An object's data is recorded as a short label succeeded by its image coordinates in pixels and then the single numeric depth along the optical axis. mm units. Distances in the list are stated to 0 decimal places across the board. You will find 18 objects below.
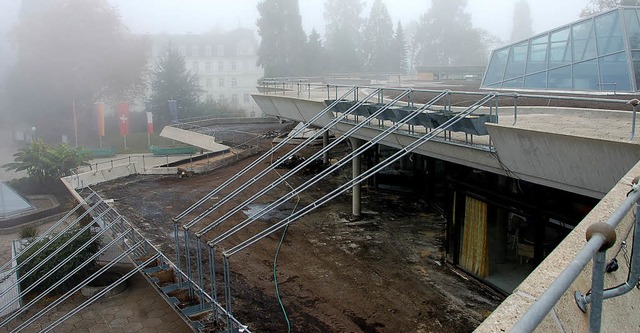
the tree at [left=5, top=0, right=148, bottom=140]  46875
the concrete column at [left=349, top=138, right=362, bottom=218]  15073
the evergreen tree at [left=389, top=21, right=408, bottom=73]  60750
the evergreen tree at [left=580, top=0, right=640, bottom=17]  34906
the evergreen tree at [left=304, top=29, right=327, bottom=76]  54803
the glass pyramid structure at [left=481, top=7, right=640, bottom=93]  13344
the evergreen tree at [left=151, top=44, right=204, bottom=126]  49469
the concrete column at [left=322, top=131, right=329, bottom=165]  20995
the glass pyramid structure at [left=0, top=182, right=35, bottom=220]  24250
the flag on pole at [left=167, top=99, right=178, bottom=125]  42425
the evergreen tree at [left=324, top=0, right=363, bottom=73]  58125
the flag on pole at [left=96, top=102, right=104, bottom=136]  39312
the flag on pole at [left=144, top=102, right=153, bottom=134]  39591
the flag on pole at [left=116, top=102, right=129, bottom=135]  38469
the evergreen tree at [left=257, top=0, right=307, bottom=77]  54875
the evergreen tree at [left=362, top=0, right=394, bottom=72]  61688
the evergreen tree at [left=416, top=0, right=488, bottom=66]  62969
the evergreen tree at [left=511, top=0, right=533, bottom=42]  88375
